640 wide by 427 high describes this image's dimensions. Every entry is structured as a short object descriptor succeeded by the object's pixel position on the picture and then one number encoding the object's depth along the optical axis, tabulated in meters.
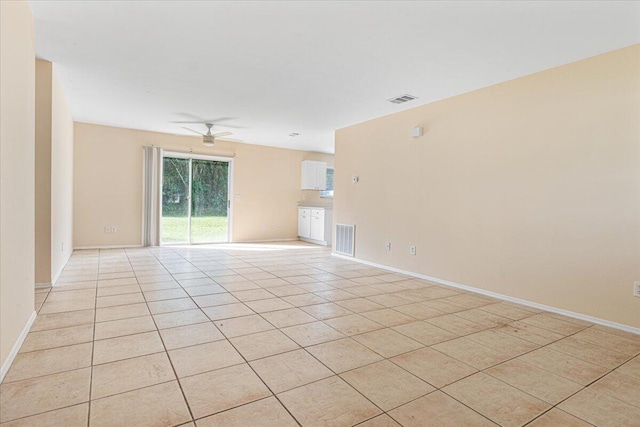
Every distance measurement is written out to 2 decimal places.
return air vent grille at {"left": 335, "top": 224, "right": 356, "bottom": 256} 5.90
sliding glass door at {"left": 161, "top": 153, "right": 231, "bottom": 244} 7.21
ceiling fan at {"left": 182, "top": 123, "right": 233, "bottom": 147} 6.16
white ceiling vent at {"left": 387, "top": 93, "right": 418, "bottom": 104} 4.26
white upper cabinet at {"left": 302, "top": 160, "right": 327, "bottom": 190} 8.92
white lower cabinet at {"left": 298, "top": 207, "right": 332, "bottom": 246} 7.90
